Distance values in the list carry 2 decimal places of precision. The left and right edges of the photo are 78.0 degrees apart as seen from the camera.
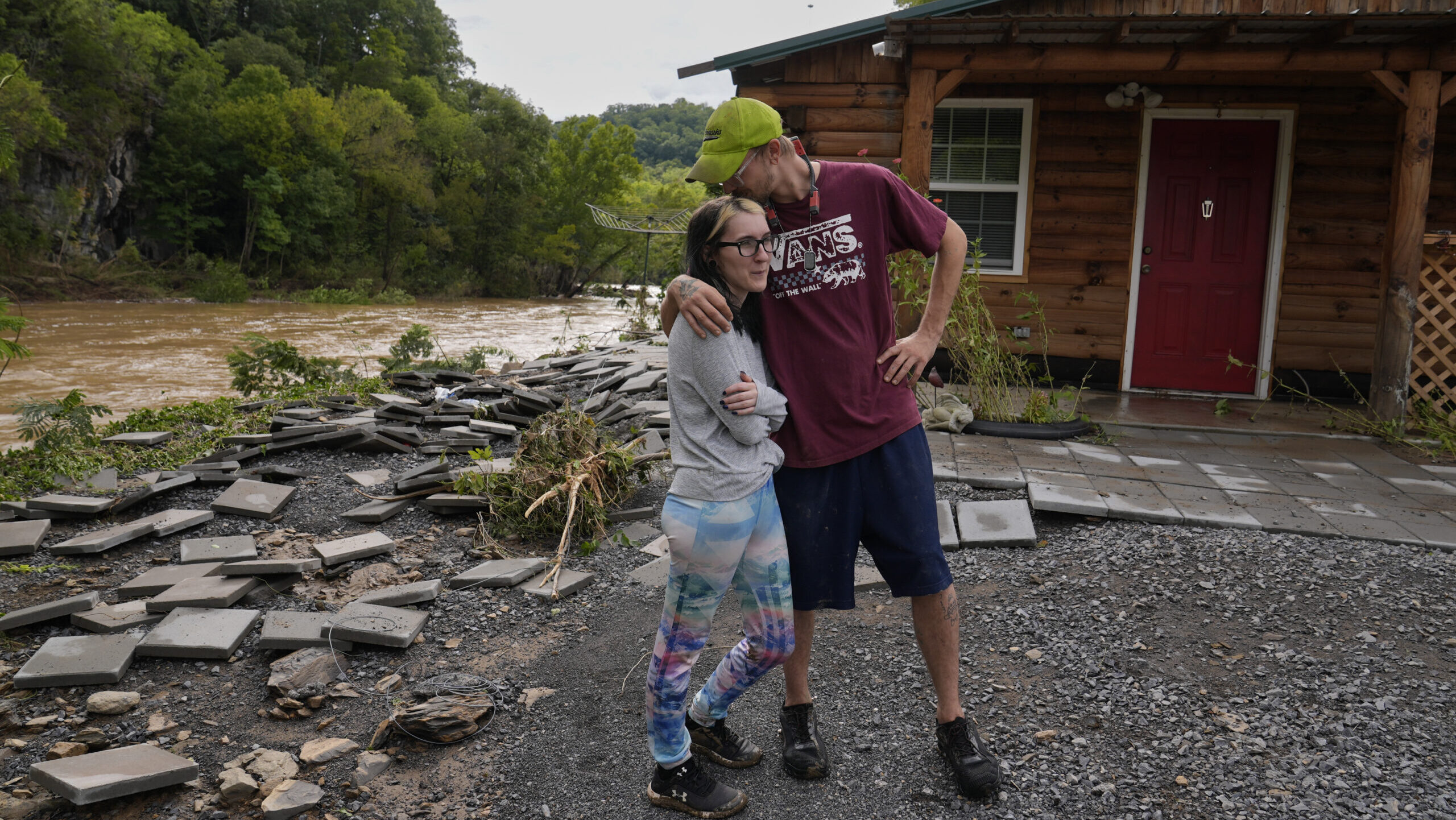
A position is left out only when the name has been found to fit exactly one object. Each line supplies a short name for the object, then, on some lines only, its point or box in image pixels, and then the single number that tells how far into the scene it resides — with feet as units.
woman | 7.13
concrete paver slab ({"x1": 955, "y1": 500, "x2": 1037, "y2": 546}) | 14.33
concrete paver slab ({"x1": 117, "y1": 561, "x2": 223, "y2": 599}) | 13.17
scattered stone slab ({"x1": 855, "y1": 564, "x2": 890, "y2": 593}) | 13.00
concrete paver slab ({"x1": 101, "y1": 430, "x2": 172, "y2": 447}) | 24.16
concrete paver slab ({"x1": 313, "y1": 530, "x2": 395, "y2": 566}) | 14.55
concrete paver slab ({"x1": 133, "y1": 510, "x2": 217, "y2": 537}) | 16.22
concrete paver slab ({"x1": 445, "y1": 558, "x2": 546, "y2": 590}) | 13.61
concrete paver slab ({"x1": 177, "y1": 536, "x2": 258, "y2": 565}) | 14.76
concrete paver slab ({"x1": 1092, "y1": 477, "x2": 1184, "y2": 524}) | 14.89
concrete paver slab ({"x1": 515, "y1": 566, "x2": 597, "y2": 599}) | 13.39
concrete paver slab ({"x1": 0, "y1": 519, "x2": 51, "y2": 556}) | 15.24
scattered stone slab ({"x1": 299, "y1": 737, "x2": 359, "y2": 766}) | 9.18
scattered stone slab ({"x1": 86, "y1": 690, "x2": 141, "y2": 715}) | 10.14
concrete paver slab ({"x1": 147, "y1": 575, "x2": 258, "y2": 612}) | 12.47
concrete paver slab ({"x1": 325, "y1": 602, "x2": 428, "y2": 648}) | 11.46
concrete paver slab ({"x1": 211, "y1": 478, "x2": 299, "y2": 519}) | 17.19
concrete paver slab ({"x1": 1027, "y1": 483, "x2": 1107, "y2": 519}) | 15.12
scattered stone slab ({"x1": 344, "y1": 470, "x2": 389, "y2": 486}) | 19.36
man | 7.66
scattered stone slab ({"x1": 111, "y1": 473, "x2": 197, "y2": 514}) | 17.81
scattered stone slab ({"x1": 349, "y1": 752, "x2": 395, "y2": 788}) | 8.79
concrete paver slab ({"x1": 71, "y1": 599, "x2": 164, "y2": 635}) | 12.03
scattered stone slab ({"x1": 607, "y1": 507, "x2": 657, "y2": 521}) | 16.65
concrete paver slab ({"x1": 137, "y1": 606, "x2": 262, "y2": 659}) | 11.21
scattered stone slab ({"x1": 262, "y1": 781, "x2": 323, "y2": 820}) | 8.13
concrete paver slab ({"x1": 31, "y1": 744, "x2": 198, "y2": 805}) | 7.98
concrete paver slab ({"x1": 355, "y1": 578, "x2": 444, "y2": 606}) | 12.83
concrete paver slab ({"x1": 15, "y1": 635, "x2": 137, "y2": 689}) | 10.54
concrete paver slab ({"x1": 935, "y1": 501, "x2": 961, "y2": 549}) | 14.32
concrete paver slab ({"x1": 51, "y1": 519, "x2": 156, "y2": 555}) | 15.31
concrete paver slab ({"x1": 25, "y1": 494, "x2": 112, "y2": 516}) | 17.13
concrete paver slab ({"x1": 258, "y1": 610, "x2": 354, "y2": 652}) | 11.30
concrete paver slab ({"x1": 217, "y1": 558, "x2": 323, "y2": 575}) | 13.51
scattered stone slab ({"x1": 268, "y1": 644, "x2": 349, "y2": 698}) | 10.43
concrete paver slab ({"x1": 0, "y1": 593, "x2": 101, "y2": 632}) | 12.01
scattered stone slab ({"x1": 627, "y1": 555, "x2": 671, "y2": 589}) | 13.79
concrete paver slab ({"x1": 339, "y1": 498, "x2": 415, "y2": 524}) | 16.81
